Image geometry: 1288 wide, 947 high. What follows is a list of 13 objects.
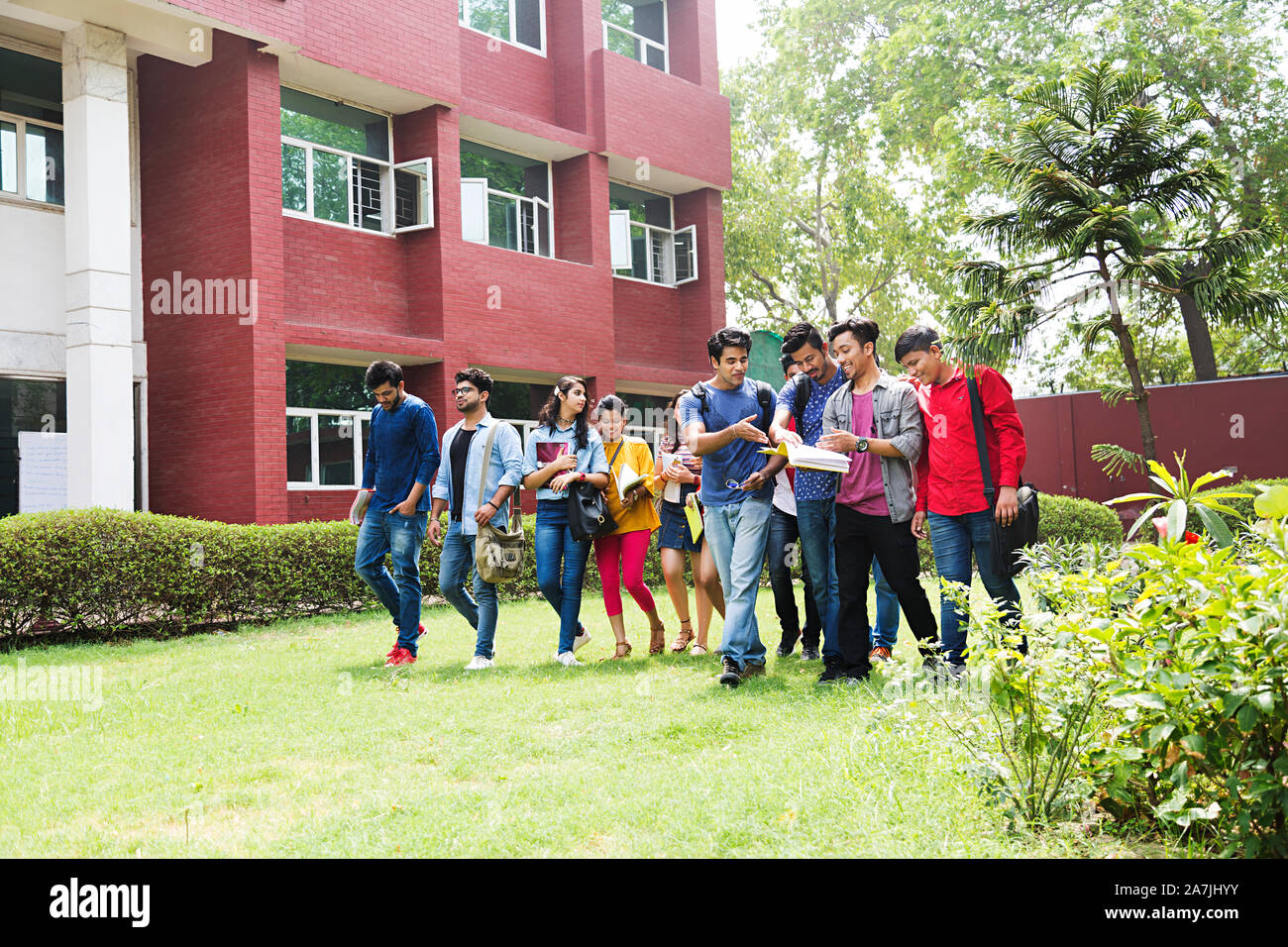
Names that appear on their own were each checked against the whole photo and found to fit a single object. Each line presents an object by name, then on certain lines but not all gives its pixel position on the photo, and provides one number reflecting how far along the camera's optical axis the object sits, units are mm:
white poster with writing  12844
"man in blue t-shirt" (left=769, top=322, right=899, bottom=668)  6645
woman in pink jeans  7812
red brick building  13617
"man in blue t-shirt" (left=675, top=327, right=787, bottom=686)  6430
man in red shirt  5969
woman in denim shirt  7551
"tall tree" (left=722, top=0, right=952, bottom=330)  29125
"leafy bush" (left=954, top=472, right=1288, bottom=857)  3104
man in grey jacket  6066
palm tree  15828
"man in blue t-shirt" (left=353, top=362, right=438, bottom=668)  7777
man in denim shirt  7496
